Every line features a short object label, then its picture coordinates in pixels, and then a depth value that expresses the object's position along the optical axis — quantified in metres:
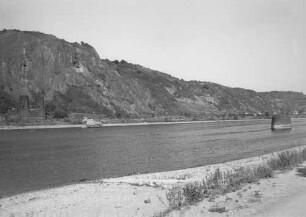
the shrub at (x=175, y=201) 12.65
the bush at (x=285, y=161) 19.58
